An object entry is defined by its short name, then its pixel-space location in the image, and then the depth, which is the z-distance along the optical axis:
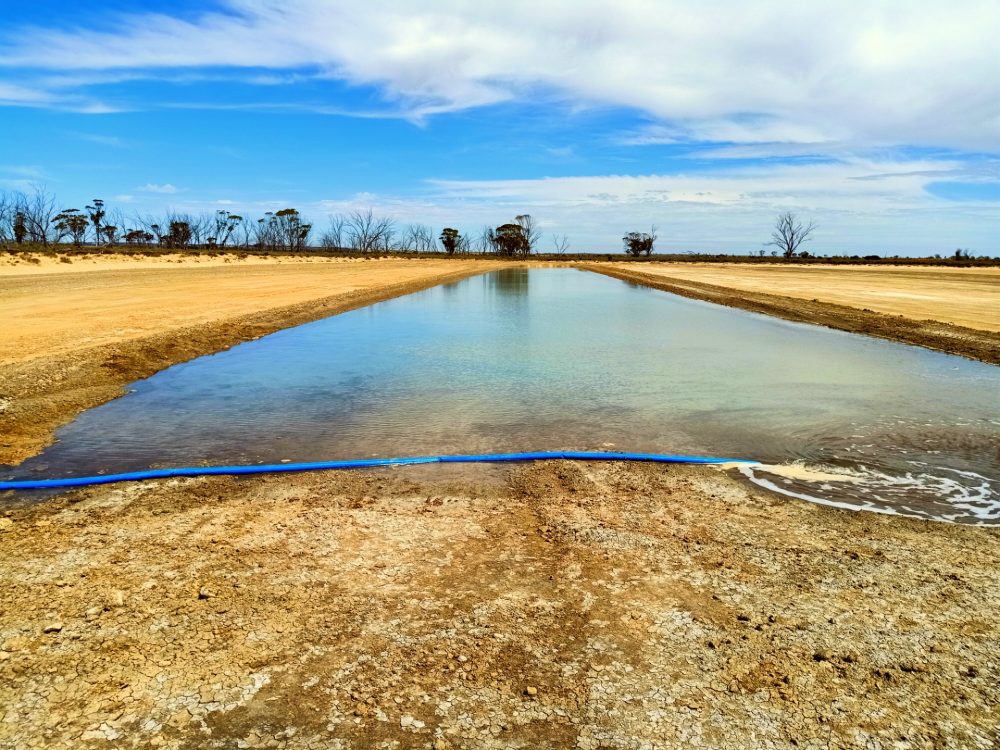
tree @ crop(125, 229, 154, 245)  73.25
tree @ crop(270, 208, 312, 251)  87.81
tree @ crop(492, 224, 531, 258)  104.44
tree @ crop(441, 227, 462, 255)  107.00
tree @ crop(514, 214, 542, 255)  105.25
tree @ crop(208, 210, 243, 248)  78.06
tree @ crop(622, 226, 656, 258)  105.25
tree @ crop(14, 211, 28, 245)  57.72
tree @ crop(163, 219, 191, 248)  77.12
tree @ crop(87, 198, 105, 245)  68.50
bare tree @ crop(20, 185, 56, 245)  59.37
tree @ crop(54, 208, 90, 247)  66.50
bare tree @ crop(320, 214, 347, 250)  100.00
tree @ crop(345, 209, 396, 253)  101.62
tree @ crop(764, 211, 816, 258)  91.03
